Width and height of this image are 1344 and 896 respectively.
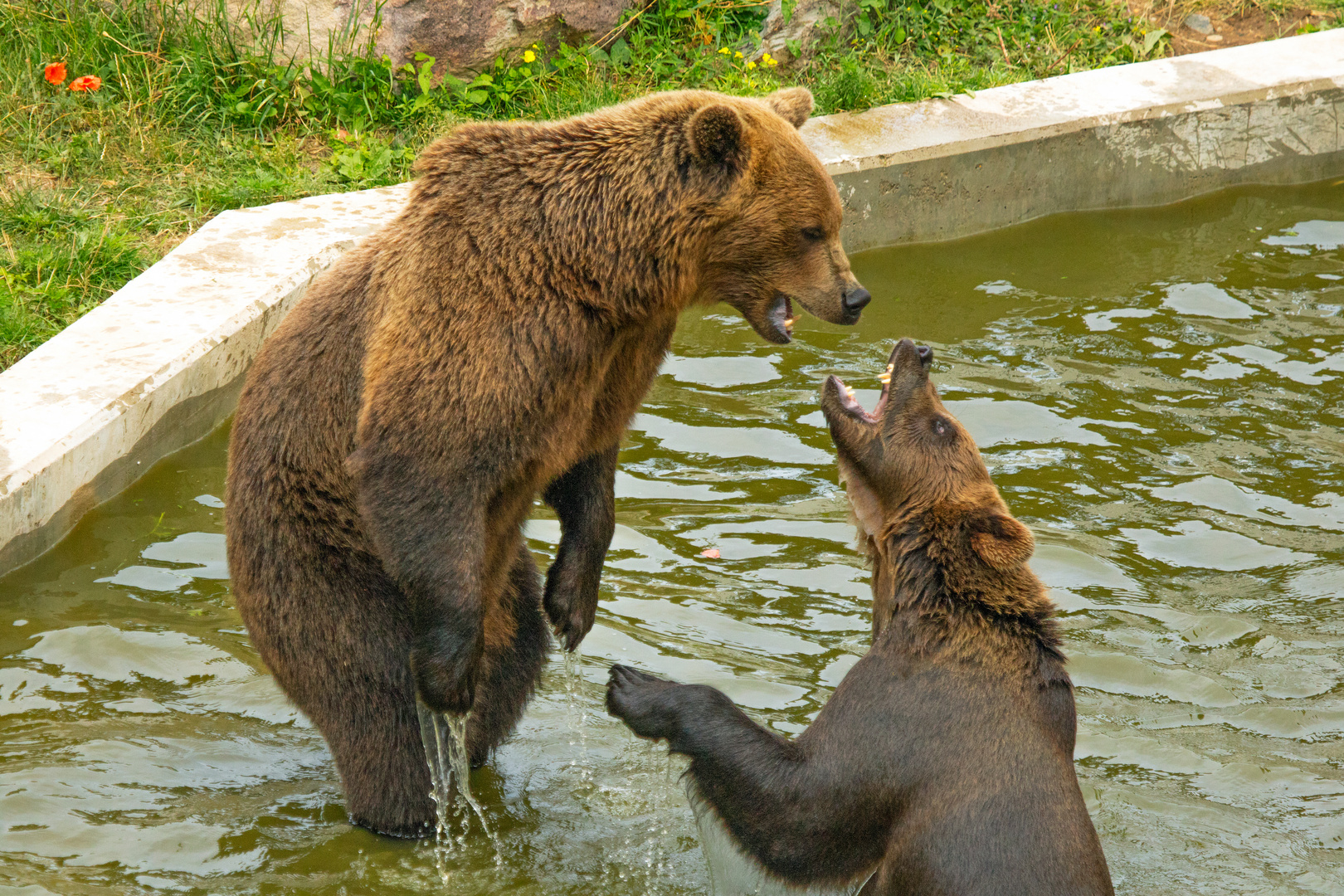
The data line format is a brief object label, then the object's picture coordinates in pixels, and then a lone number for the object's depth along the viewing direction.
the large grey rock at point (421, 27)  19.23
